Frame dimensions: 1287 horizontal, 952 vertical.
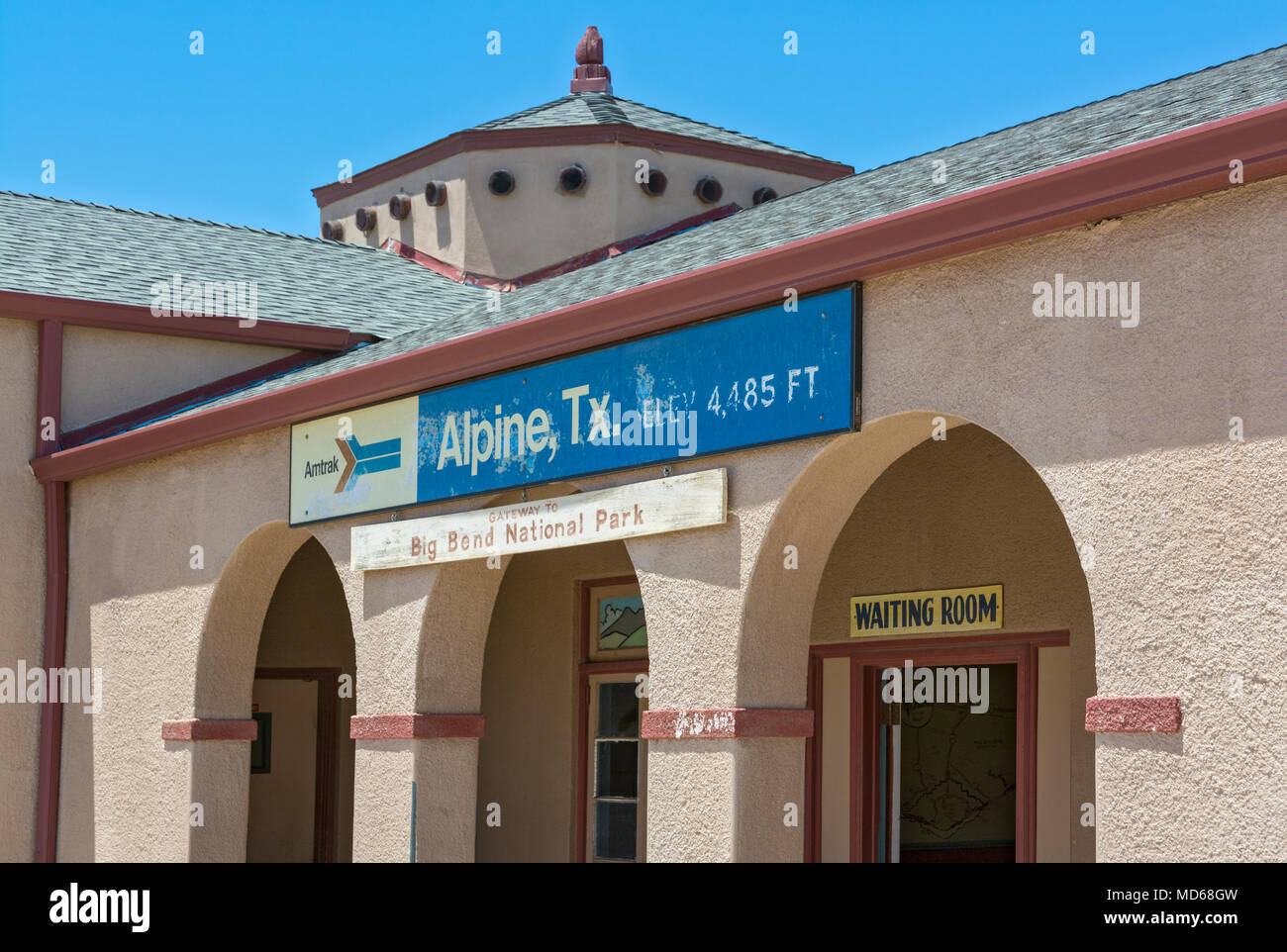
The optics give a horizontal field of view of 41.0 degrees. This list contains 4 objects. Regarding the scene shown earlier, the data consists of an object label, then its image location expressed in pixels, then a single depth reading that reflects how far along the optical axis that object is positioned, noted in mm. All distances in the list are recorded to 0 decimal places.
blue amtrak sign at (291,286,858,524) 7828
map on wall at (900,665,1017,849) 13648
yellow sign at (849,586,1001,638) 9664
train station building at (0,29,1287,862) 6348
